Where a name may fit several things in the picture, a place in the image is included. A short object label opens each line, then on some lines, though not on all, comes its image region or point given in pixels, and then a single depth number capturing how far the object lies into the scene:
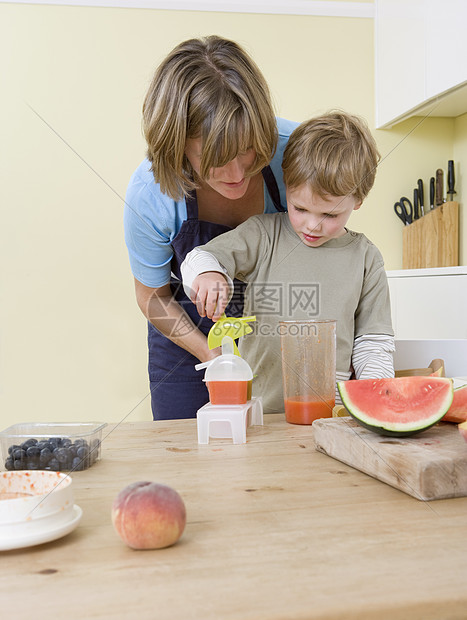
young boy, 1.37
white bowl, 0.58
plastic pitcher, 1.13
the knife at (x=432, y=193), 3.01
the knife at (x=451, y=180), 2.93
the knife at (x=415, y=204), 3.01
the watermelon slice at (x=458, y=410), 0.92
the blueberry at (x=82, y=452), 0.85
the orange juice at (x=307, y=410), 1.12
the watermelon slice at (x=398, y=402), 0.86
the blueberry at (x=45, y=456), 0.85
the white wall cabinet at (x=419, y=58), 2.46
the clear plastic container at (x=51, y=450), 0.85
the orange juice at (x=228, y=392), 1.04
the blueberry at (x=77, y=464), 0.85
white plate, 0.57
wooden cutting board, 0.71
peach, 0.58
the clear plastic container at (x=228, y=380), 1.04
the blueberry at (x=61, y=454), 0.85
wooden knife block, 2.89
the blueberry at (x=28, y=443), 0.86
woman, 1.19
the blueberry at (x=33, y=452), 0.85
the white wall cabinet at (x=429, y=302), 2.46
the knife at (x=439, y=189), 2.93
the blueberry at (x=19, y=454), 0.85
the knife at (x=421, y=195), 3.00
